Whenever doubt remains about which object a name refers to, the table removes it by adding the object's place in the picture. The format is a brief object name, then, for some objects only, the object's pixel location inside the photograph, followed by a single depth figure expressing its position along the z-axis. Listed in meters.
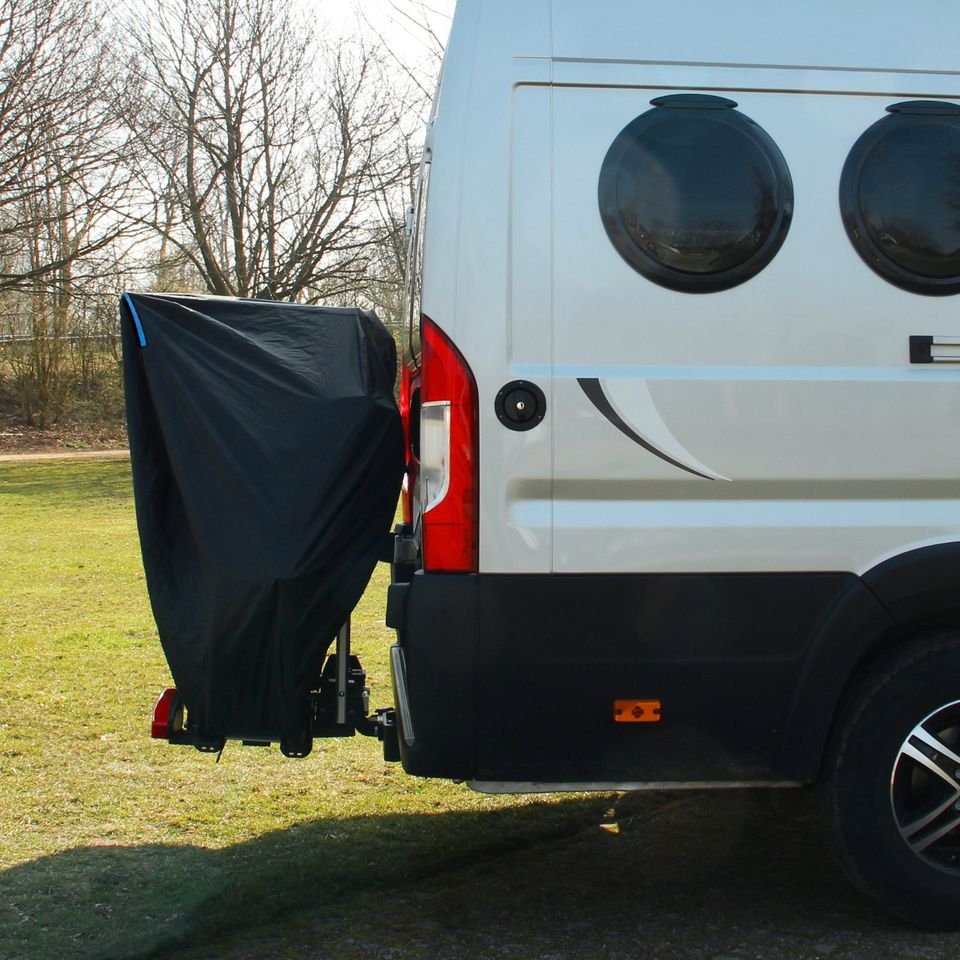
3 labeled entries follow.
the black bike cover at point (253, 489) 3.10
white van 2.82
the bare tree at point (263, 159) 25.03
